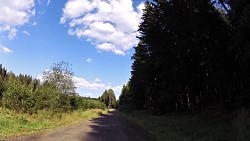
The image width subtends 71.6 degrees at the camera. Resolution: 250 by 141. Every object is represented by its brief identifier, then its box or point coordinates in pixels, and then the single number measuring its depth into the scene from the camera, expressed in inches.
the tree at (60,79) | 829.0
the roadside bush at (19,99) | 686.0
